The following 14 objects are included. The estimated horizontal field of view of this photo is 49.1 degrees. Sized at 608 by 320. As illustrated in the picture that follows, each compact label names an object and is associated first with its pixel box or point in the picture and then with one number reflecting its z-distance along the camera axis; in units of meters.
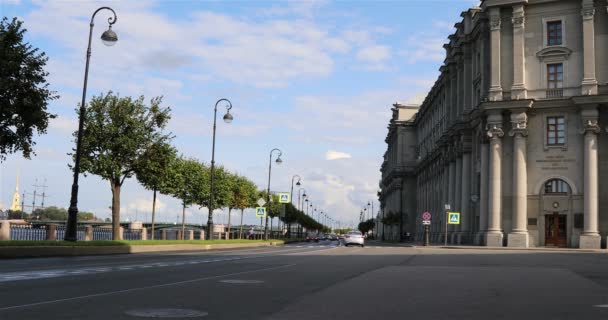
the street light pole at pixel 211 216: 49.90
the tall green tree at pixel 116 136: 42.69
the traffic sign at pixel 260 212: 67.29
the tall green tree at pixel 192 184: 70.50
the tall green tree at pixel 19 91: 28.02
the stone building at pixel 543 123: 56.22
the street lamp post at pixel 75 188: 29.53
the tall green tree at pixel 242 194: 83.69
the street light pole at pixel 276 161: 75.69
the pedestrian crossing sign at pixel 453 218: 61.48
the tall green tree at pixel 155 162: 43.34
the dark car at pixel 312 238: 110.12
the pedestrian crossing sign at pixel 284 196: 86.50
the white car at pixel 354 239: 64.53
